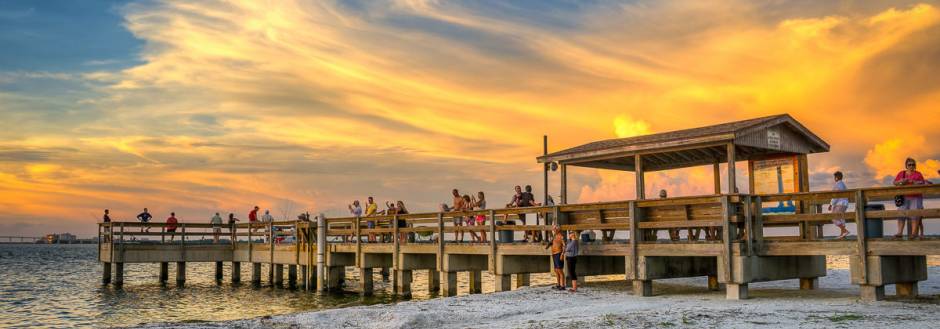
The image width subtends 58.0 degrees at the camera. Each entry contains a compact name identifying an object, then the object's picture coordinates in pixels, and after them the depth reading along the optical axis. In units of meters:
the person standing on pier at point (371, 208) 31.09
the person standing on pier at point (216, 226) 38.62
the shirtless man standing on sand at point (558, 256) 20.05
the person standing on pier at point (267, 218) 38.11
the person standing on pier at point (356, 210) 32.28
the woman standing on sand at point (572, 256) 19.80
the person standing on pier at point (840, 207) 17.26
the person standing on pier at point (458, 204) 26.19
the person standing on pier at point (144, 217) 40.55
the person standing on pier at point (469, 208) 25.38
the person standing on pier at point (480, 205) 25.14
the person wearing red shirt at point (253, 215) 39.56
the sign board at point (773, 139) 20.36
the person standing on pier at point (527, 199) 23.95
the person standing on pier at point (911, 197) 15.63
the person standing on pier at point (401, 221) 28.23
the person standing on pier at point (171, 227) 38.47
